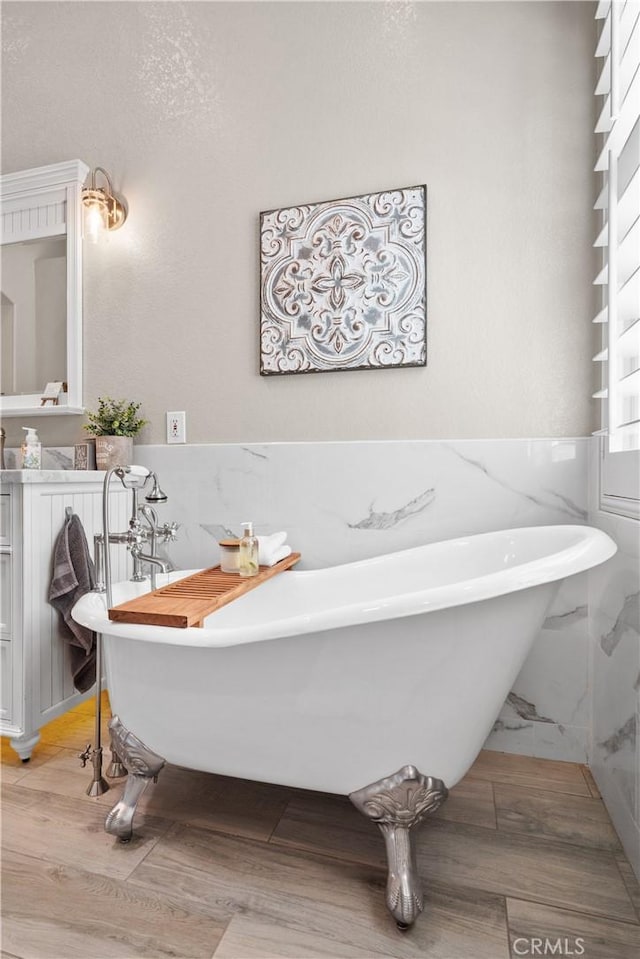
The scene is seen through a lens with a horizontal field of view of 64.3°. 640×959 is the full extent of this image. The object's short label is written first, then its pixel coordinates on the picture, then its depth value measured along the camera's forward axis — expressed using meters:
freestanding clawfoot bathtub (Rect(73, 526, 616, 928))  0.96
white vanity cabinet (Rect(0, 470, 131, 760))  1.51
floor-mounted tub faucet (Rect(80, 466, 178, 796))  1.26
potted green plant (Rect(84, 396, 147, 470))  1.89
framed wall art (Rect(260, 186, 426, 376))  1.73
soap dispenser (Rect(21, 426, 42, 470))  1.93
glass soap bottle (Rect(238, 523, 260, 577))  1.58
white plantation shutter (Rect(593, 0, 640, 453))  1.20
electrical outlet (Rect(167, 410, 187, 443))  1.96
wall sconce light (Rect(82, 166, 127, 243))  2.01
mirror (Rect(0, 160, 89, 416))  2.09
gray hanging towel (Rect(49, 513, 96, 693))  1.59
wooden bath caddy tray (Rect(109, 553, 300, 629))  1.07
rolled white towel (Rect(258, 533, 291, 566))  1.63
